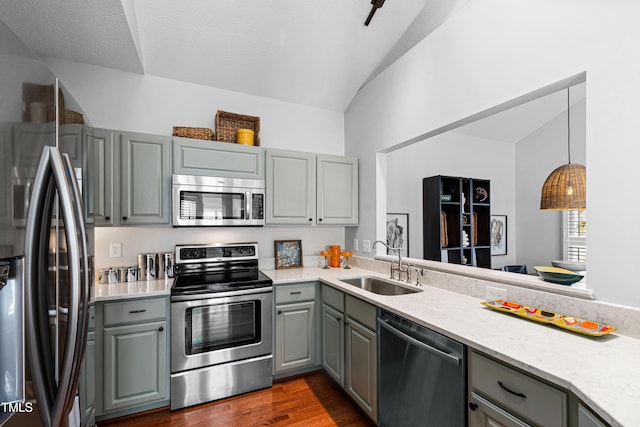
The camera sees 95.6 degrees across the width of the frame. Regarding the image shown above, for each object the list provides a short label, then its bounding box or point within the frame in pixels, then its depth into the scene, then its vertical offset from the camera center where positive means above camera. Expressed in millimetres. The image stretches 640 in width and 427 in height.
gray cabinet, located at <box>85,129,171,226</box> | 2191 +269
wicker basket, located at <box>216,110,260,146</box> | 2713 +865
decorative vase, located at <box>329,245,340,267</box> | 3193 -486
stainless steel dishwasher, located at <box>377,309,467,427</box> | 1309 -839
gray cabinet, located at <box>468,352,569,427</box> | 976 -682
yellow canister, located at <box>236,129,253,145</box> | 2725 +724
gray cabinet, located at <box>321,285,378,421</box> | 1919 -997
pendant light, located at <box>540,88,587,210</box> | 2576 +222
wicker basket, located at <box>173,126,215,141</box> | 2549 +712
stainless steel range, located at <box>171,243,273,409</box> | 2129 -962
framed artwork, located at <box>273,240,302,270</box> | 3096 -433
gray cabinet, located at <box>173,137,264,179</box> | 2434 +475
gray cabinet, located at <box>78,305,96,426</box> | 1321 -825
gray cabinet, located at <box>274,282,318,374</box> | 2479 -995
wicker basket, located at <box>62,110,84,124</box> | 1089 +391
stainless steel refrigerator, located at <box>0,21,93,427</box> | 747 -118
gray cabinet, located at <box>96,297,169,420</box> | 1960 -1001
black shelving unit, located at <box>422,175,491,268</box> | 3805 -94
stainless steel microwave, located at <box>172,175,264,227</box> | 2352 +101
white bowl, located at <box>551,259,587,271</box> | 2648 -491
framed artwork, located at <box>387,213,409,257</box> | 3781 -234
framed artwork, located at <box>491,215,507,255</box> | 4641 -341
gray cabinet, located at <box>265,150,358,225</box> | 2797 +251
